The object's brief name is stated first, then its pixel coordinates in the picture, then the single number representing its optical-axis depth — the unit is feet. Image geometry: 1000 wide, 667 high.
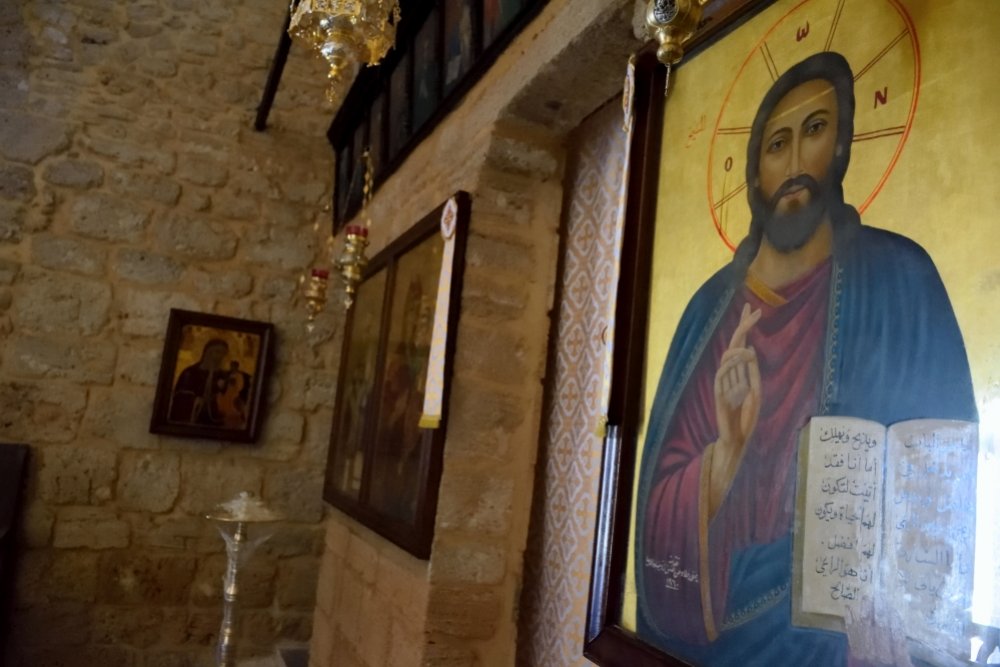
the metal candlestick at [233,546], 9.36
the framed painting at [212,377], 12.78
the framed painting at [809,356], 2.93
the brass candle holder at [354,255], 9.77
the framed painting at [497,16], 7.38
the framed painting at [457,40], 8.41
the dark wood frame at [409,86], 7.93
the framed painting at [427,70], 9.43
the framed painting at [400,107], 10.57
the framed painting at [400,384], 7.73
